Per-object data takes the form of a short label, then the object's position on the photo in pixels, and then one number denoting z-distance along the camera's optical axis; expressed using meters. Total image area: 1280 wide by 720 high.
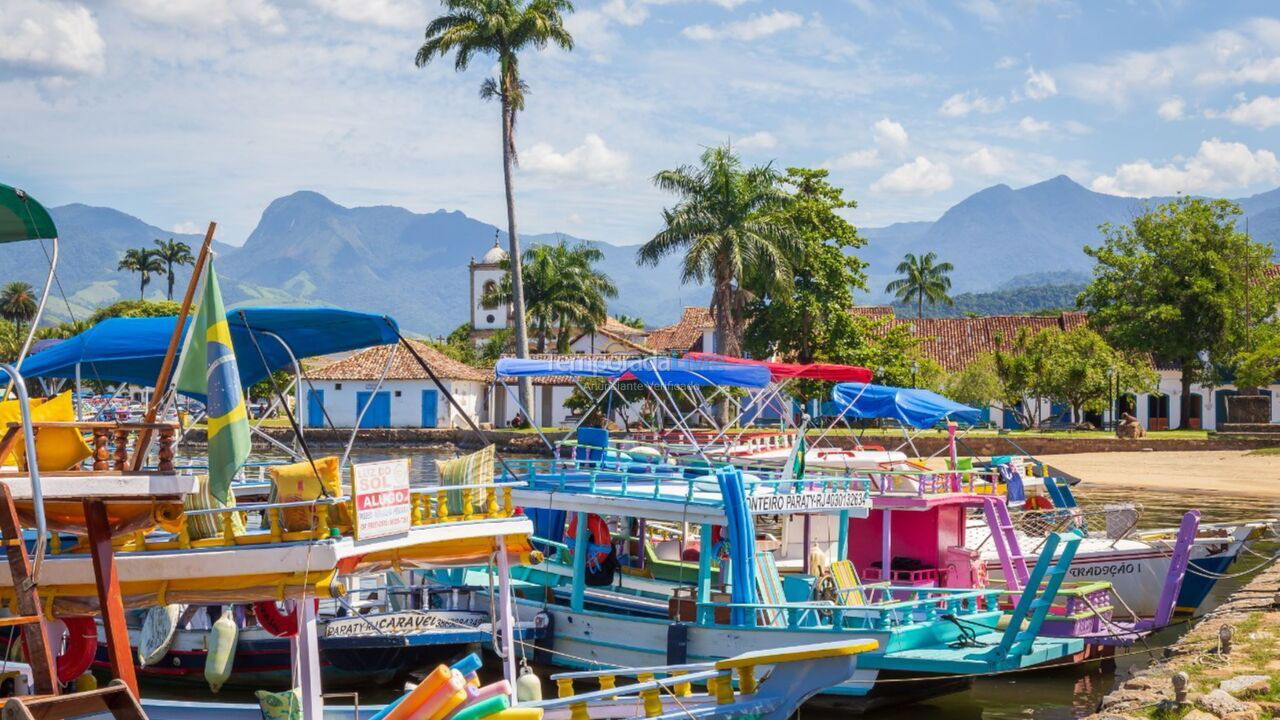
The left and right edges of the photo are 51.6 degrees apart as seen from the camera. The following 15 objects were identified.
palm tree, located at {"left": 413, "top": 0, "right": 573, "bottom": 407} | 47.38
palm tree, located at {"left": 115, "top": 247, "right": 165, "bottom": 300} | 108.81
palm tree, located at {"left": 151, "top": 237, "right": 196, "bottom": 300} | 110.56
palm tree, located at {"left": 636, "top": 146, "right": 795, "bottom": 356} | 45.50
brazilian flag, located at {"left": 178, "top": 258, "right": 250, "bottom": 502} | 9.01
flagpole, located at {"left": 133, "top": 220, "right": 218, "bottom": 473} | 8.88
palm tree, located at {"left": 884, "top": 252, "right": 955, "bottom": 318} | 112.44
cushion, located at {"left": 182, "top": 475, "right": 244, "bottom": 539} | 9.95
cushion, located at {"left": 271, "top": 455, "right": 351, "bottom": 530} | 9.67
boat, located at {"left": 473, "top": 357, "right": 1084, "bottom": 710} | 14.73
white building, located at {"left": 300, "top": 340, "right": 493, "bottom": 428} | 63.09
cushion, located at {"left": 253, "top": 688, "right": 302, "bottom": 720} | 10.79
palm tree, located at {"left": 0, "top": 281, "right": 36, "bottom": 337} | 101.94
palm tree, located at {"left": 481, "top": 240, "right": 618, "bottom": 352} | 63.62
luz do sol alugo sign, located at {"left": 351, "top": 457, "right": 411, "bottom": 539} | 9.66
